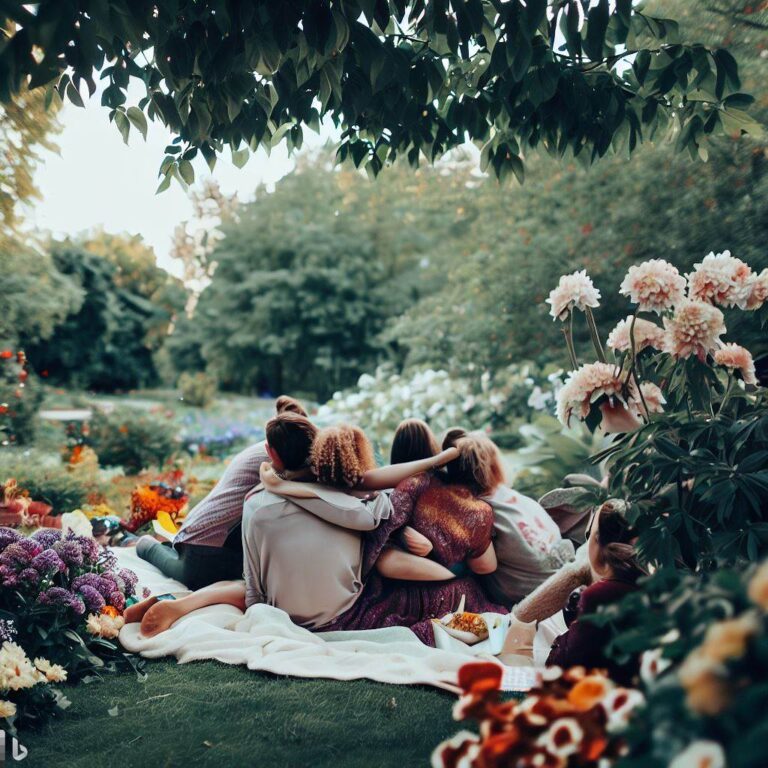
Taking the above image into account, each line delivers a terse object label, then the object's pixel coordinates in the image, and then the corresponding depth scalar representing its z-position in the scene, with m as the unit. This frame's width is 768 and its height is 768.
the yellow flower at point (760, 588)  1.00
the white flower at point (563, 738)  1.34
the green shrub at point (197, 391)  14.36
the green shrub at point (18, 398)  7.79
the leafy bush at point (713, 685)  1.01
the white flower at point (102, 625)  3.49
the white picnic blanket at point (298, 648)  3.35
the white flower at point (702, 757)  1.04
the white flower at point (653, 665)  1.37
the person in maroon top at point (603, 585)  2.58
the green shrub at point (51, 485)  5.92
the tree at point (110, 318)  14.89
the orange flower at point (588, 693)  1.38
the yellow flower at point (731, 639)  1.03
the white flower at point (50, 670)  2.98
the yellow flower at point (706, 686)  1.02
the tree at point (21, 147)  6.72
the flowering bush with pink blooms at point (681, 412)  2.58
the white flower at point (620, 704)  1.36
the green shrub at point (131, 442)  8.79
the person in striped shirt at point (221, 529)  4.40
